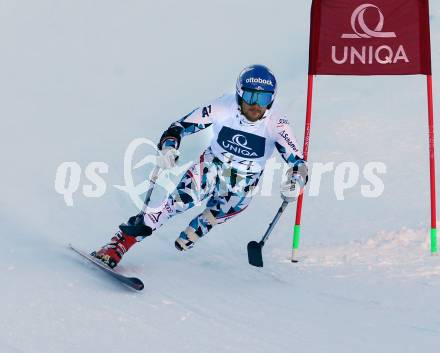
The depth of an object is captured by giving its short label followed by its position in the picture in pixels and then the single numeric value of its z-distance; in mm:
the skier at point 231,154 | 11687
